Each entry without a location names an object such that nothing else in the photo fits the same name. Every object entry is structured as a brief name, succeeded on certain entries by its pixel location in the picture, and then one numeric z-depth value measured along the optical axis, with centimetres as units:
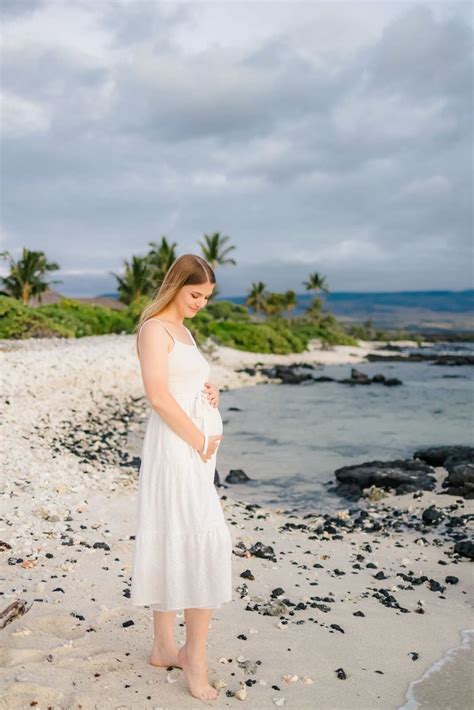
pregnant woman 366
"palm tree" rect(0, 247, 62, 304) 4897
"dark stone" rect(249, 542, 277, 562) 685
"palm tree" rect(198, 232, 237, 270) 6303
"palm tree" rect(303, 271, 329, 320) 8469
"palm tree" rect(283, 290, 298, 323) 8094
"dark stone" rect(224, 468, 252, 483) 1189
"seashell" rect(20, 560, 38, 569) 563
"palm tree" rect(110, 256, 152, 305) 5393
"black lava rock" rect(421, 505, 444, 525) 895
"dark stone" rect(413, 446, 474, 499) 1041
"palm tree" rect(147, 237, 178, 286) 5406
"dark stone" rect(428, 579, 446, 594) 625
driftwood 410
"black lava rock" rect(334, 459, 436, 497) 1116
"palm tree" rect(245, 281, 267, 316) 8275
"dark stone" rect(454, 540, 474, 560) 734
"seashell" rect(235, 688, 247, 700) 377
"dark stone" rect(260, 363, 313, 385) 3444
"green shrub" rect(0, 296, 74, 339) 3002
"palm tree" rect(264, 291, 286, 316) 8081
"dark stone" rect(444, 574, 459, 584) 655
